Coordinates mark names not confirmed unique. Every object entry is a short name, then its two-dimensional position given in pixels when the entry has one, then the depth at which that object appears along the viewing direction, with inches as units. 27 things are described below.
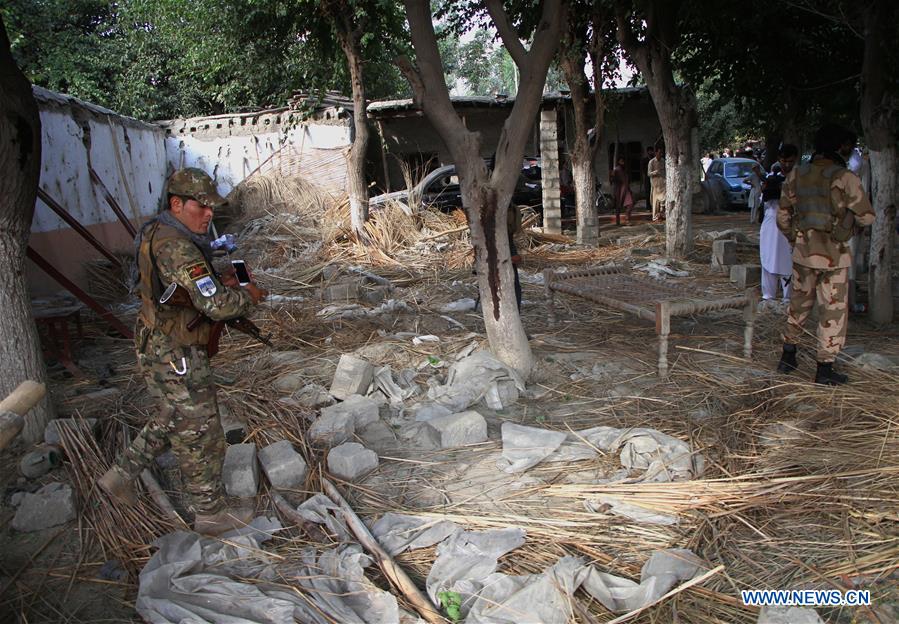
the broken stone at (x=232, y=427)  151.4
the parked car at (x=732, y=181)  682.2
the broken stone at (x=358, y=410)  161.3
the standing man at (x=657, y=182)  568.7
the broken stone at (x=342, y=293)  291.4
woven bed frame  179.0
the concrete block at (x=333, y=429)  152.0
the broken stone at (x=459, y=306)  268.2
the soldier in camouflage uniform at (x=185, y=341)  112.6
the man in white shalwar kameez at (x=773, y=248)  245.0
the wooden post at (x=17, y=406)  77.5
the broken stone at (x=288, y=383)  184.4
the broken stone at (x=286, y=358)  205.5
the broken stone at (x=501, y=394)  172.1
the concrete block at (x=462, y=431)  152.0
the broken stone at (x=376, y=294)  293.4
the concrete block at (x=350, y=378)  177.6
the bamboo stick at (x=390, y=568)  96.2
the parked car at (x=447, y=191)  458.9
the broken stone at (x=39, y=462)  138.4
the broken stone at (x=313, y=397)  175.2
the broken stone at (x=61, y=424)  146.3
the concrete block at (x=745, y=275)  285.3
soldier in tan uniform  167.2
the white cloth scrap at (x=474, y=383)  173.8
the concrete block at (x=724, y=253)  332.8
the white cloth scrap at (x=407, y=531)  113.3
